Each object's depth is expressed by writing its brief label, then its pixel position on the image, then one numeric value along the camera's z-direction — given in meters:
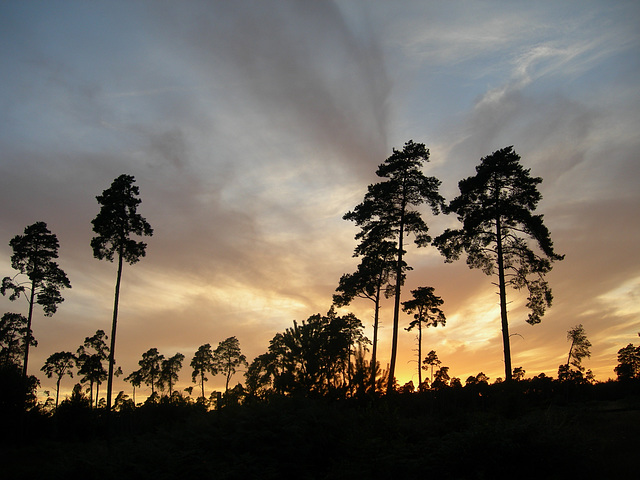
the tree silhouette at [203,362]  67.44
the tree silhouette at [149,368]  74.94
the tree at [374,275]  27.08
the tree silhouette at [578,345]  55.38
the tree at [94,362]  63.25
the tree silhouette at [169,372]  74.81
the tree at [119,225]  28.75
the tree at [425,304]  42.03
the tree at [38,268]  34.59
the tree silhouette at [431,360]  58.90
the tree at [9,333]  45.00
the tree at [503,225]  22.36
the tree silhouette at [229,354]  67.31
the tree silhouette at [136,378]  75.25
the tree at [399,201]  26.88
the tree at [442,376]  58.88
